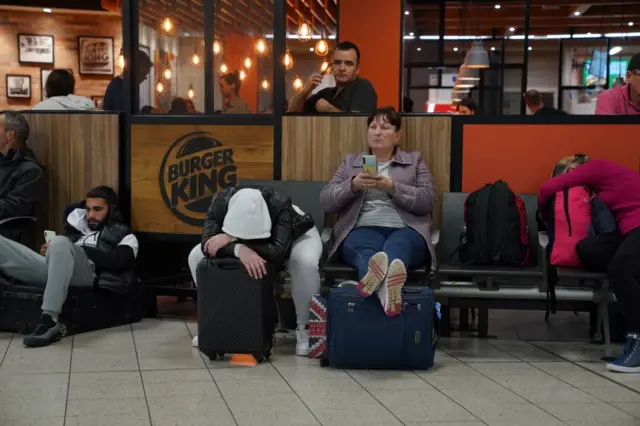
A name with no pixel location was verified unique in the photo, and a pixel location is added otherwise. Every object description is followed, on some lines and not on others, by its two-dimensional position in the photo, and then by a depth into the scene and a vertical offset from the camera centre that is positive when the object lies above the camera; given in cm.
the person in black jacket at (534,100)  884 +33
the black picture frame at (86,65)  1355 +102
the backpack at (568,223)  477 -47
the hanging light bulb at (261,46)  617 +58
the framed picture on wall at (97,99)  1336 +44
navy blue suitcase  437 -95
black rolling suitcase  454 -89
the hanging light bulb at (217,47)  596 +54
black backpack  493 -51
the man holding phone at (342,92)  571 +25
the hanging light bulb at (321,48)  1050 +96
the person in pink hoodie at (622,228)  449 -47
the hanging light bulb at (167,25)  647 +74
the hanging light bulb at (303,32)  1004 +109
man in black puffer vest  509 -76
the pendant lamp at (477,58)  1260 +104
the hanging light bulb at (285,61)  572 +44
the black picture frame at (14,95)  1329 +58
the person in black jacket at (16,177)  584 -32
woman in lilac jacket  484 -39
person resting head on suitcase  464 -56
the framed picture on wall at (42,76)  1337 +76
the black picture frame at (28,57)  1336 +104
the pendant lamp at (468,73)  1292 +85
